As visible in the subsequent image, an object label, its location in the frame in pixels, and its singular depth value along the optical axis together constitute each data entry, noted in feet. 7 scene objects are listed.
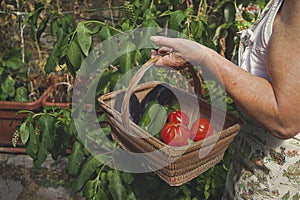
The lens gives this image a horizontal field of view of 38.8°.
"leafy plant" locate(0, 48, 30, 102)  9.23
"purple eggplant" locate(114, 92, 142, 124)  4.23
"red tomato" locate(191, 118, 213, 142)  3.98
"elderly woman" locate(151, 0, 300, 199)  2.89
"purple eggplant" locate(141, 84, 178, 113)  4.60
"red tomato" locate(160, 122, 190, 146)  3.87
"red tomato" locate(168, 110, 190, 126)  4.25
